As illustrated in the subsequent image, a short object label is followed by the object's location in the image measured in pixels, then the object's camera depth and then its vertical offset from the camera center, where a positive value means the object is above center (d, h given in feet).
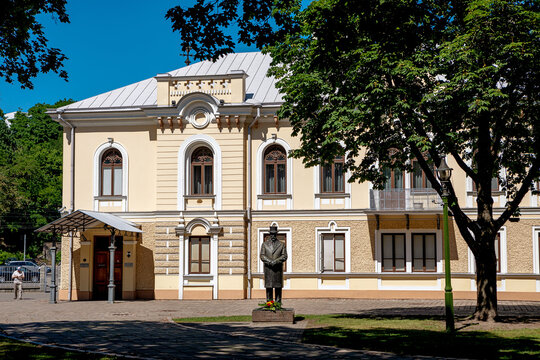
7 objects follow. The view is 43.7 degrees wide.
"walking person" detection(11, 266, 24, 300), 96.22 -7.69
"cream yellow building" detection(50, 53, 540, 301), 88.17 +3.19
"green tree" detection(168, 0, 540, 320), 52.39 +11.48
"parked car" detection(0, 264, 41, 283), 121.47 -7.43
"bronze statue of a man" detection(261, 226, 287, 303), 56.18 -2.45
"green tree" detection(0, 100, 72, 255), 192.31 +19.08
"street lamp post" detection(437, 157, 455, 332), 50.15 -0.95
